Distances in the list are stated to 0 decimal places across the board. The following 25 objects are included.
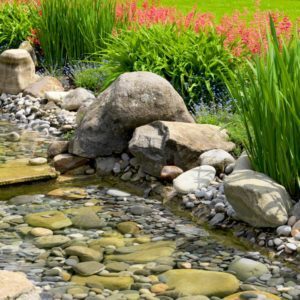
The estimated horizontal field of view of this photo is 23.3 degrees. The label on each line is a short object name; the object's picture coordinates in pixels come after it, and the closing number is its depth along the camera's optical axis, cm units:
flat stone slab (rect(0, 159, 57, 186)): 737
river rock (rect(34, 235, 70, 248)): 572
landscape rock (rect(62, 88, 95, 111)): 1051
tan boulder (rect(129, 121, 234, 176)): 732
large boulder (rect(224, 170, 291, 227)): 573
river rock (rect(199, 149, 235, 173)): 717
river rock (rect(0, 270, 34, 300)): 450
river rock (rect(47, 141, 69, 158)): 827
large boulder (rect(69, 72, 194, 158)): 783
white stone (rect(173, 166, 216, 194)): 687
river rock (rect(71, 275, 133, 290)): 497
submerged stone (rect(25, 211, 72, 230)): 618
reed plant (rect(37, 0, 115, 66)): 1173
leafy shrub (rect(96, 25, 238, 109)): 934
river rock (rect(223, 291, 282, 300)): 475
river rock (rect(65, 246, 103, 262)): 545
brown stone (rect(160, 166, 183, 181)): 724
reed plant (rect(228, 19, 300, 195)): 585
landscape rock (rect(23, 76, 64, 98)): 1144
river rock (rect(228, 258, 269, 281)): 515
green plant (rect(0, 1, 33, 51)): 1322
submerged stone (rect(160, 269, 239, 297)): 486
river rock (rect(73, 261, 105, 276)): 518
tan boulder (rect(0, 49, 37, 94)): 1159
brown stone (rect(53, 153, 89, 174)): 796
